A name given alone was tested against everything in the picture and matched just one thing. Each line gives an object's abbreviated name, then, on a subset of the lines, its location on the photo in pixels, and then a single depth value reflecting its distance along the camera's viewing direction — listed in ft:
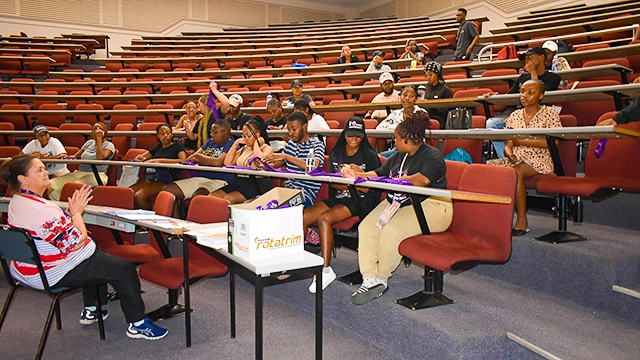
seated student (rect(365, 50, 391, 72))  22.84
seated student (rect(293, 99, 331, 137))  14.03
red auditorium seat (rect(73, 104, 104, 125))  23.91
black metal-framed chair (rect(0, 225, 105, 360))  7.27
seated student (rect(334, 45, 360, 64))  27.14
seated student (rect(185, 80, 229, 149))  16.40
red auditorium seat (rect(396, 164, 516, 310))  7.29
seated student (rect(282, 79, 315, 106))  18.78
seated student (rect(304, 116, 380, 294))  9.46
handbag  12.20
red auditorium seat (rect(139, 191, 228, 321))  8.36
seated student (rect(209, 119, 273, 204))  12.69
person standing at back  25.72
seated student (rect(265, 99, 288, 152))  16.24
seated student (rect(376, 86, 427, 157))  13.29
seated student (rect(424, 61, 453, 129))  14.46
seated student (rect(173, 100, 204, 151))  16.90
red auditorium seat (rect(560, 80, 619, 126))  12.03
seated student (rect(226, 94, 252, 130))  16.10
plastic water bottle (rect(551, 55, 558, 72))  14.54
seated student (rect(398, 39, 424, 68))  24.20
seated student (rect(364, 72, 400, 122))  16.57
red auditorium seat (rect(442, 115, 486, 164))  11.47
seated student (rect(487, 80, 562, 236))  9.73
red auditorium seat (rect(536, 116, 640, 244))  8.83
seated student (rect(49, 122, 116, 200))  16.03
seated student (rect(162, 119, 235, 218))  13.64
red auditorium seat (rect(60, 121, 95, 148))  20.29
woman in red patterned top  7.50
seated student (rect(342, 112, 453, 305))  8.20
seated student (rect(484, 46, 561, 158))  12.41
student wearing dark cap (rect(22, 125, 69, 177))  17.61
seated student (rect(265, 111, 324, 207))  11.33
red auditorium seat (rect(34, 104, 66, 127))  23.48
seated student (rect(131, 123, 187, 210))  14.28
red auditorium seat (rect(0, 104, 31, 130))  23.29
